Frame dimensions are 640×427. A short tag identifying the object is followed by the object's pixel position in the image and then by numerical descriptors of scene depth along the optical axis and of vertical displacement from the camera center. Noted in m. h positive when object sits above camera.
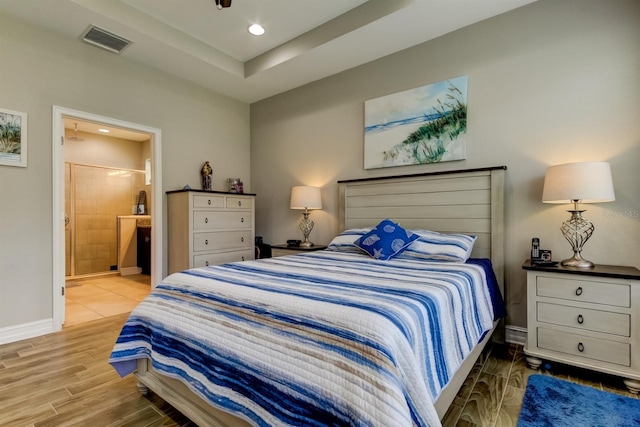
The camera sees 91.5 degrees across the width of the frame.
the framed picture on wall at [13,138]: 2.60 +0.60
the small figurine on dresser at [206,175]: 4.04 +0.43
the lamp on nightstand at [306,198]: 3.62 +0.11
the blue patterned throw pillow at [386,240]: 2.50 -0.27
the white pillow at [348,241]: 2.94 -0.32
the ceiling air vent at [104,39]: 2.83 +1.61
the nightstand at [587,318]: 1.86 -0.71
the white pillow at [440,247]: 2.34 -0.31
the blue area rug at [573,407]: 1.54 -1.06
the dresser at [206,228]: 3.47 -0.24
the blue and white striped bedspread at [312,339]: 0.98 -0.52
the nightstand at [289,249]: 3.49 -0.47
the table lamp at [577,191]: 2.03 +0.11
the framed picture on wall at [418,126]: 2.86 +0.82
